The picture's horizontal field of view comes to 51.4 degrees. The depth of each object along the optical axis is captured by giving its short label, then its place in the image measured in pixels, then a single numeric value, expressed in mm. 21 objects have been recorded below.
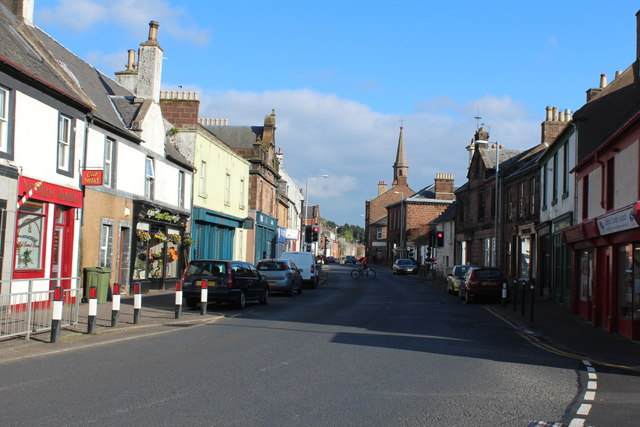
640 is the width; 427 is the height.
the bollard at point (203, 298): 17969
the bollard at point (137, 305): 15016
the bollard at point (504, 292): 25156
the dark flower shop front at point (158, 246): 24594
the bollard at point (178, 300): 16750
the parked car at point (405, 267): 65562
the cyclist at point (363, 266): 51412
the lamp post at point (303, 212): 54566
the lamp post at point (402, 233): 80288
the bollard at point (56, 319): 11727
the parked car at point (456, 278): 32844
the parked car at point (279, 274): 28547
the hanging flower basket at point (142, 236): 24453
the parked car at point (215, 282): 20016
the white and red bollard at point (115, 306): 14068
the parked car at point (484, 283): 27062
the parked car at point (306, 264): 35250
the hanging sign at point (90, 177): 19500
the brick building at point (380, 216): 108812
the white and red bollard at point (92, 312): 12859
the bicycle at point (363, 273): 50888
